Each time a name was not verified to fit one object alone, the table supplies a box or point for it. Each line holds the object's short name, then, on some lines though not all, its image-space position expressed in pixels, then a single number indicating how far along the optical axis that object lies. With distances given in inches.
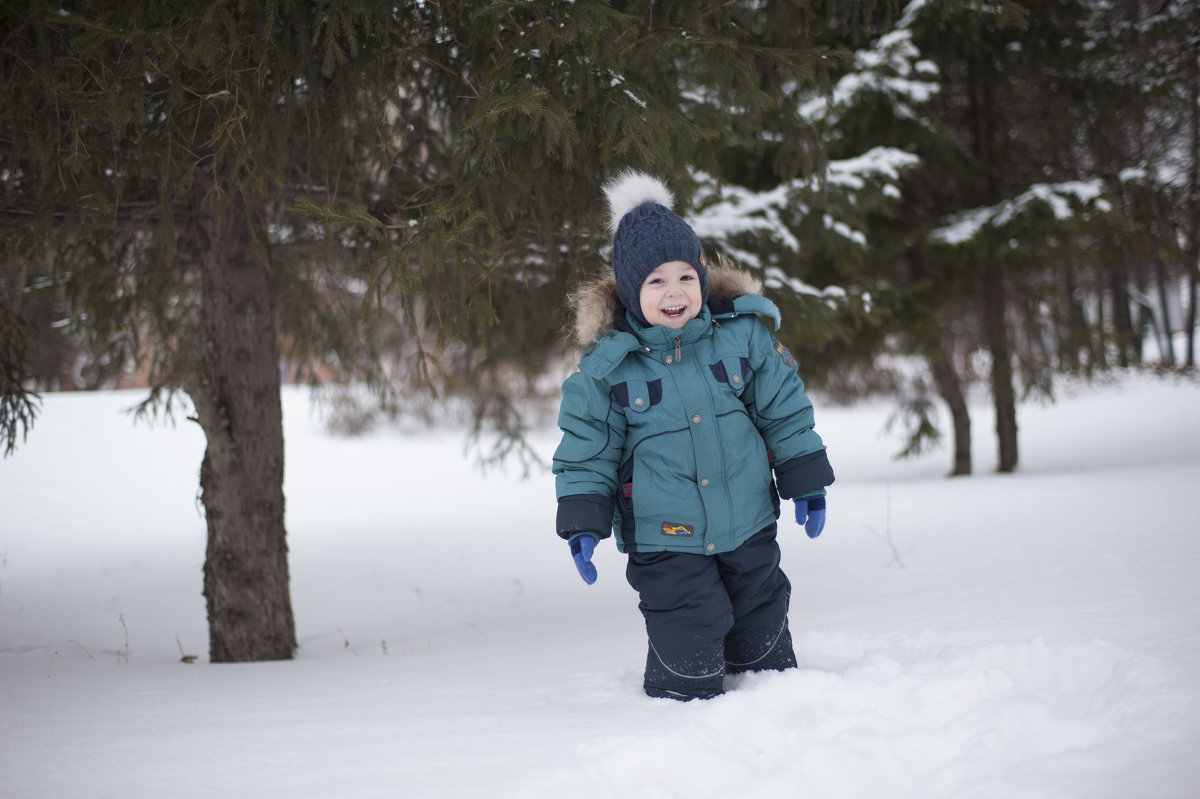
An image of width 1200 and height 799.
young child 107.6
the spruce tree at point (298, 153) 127.0
